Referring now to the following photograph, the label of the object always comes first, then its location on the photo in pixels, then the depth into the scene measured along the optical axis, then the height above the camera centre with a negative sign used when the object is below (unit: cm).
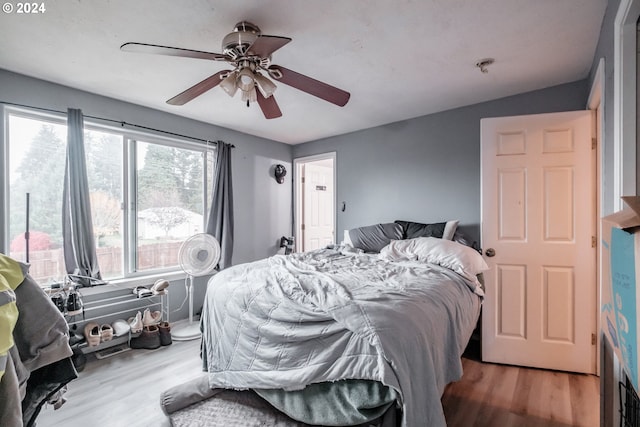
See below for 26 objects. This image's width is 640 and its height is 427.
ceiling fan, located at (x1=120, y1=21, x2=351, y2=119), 159 +86
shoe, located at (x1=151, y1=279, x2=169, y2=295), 296 -76
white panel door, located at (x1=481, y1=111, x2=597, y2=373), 226 -25
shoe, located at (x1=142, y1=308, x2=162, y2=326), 292 -106
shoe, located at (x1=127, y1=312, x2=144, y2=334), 282 -108
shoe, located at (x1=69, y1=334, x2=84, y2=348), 240 -105
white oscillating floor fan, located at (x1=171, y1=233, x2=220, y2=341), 299 -48
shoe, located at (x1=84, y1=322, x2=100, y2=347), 256 -107
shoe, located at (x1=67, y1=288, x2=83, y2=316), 239 -74
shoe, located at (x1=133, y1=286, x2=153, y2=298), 291 -79
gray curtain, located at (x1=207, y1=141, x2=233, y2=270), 367 +4
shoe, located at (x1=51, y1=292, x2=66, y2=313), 234 -70
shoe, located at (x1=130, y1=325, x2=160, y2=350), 279 -122
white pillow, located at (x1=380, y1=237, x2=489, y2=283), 227 -37
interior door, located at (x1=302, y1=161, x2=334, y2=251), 494 +10
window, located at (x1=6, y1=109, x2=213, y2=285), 251 +21
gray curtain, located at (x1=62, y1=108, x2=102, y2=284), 260 +8
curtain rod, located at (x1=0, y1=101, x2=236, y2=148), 242 +91
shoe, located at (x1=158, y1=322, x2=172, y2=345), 287 -120
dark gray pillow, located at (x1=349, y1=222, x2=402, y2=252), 326 -29
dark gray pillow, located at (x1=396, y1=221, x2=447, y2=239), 301 -20
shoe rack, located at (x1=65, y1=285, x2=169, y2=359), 264 -96
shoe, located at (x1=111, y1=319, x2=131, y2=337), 271 -108
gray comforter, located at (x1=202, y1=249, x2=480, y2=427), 125 -60
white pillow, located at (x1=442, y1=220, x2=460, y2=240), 291 -20
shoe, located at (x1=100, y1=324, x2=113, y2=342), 262 -108
